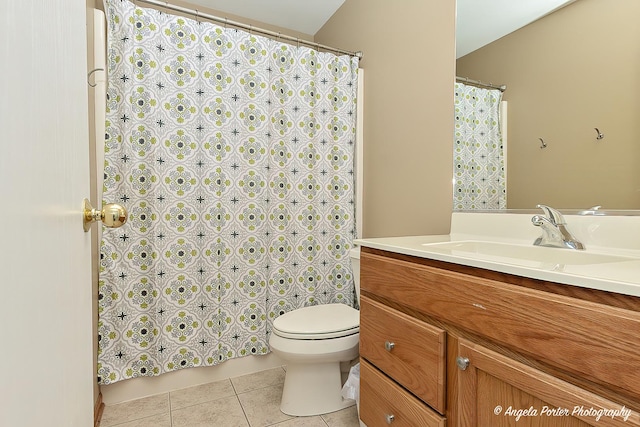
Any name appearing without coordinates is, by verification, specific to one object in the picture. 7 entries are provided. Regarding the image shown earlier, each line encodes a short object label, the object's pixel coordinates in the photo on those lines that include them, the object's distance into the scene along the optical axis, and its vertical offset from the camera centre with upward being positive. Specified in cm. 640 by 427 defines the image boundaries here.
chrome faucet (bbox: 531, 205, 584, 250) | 107 -8
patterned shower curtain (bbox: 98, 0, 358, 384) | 166 +8
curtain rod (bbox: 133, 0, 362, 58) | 170 +97
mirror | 102 +34
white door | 29 -2
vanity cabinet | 58 -32
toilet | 150 -67
